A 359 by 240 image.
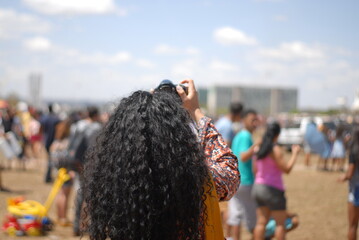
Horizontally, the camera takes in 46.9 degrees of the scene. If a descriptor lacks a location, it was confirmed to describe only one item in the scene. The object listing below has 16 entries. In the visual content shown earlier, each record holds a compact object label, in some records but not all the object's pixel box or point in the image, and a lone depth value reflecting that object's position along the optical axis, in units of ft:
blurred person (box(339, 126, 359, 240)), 16.14
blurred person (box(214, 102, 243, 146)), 20.99
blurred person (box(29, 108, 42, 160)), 48.73
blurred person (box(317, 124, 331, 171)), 47.29
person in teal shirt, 17.60
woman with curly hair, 5.49
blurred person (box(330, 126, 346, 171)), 45.06
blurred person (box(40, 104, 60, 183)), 38.55
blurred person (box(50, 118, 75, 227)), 21.74
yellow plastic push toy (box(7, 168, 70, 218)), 20.68
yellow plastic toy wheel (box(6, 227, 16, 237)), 20.54
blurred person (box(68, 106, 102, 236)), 20.61
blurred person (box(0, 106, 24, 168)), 39.81
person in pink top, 15.88
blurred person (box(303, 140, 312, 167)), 48.34
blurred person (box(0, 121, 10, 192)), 32.59
